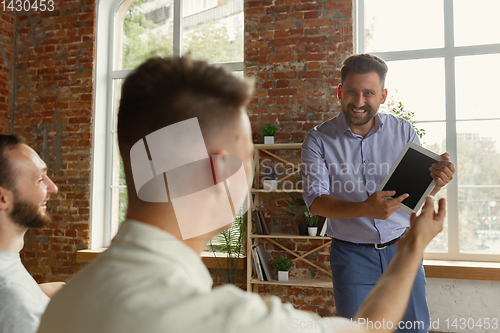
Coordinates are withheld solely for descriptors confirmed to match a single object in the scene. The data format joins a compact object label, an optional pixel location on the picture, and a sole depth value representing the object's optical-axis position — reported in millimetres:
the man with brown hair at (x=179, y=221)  403
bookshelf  3304
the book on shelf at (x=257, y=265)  3359
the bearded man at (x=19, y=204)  1161
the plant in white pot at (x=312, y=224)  3305
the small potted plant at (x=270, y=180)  3438
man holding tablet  1628
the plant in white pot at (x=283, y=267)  3369
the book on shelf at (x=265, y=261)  3381
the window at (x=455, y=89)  3439
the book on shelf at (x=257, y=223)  3450
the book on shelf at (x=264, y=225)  3441
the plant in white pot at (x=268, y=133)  3465
